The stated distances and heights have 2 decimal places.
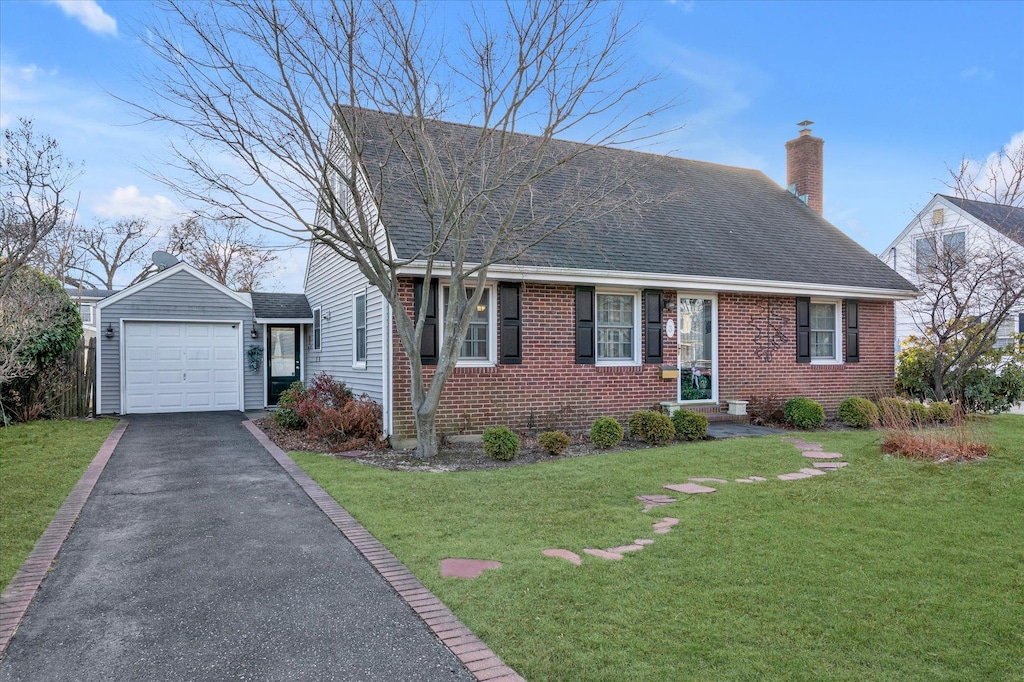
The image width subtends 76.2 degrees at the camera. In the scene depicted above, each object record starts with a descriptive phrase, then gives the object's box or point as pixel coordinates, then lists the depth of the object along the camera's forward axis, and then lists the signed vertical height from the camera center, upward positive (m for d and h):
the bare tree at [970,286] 13.74 +1.21
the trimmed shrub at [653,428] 10.48 -1.37
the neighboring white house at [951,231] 19.39 +3.92
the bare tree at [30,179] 7.11 +1.83
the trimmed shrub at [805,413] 12.34 -1.36
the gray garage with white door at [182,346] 15.06 -0.06
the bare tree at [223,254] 30.98 +4.34
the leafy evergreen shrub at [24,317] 10.68 +0.48
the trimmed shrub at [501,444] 9.08 -1.41
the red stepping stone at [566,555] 4.85 -1.61
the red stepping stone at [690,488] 7.11 -1.62
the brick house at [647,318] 10.83 +0.47
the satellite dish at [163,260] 17.08 +2.22
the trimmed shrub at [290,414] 12.08 -1.31
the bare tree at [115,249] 31.47 +4.66
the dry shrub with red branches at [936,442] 8.45 -1.35
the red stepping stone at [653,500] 6.52 -1.62
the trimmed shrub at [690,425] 10.85 -1.37
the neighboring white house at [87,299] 24.36 +1.80
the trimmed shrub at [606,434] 10.12 -1.42
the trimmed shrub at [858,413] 12.45 -1.37
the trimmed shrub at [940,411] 12.03 -1.29
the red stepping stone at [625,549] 5.07 -1.61
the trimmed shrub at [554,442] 9.48 -1.44
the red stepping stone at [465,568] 4.57 -1.61
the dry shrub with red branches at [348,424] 10.29 -1.29
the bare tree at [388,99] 8.25 +3.28
